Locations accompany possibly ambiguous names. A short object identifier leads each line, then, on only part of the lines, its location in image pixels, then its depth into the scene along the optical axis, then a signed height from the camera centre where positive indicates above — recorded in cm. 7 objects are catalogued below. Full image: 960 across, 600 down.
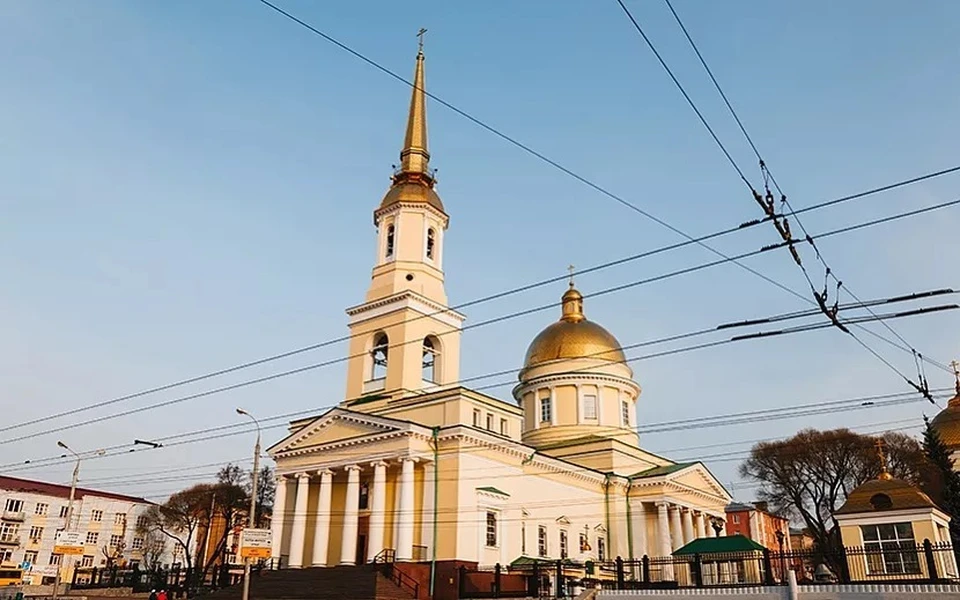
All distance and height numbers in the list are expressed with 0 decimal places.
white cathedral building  3488 +683
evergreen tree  3601 +582
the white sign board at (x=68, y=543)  3203 +213
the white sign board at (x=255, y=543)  2388 +161
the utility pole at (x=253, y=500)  2420 +296
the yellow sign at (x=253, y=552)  2383 +135
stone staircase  2970 +54
